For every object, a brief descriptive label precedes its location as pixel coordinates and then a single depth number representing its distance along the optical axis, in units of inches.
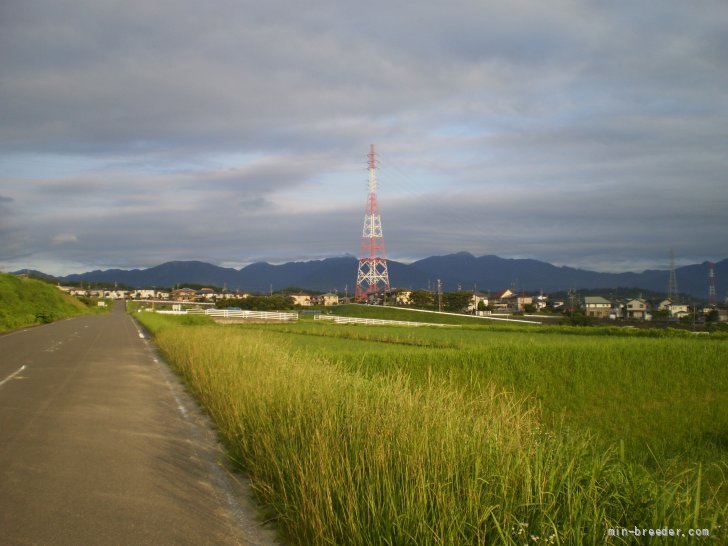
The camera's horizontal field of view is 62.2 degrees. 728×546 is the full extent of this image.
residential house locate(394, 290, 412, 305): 5541.3
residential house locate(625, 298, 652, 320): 4810.5
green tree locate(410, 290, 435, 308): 5251.0
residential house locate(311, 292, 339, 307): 7455.7
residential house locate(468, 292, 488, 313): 5507.9
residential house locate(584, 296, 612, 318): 4934.5
